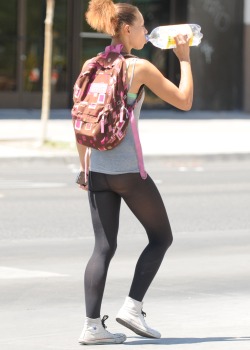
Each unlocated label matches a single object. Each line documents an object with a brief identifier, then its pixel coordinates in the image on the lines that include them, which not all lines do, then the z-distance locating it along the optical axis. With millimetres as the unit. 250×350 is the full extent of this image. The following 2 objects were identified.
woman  10657
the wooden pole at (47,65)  34487
